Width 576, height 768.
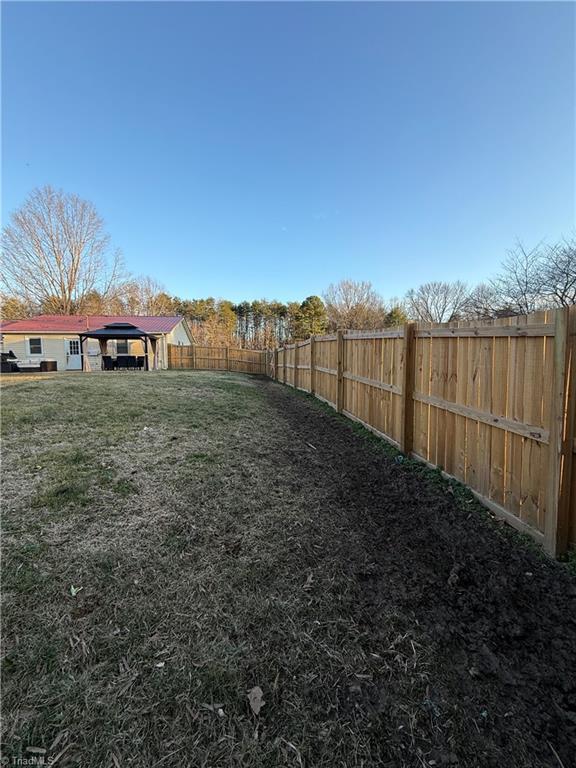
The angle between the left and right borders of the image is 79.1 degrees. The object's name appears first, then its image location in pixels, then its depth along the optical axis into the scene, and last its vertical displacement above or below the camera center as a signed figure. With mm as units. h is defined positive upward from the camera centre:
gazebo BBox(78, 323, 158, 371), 17500 +882
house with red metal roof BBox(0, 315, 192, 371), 21250 +540
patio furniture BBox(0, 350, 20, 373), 19984 -659
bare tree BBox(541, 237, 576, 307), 11781 +2822
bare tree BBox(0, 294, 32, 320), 26484 +3497
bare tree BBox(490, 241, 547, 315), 13266 +2919
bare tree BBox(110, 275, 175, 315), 32875 +5728
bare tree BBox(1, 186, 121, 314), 25609 +7871
